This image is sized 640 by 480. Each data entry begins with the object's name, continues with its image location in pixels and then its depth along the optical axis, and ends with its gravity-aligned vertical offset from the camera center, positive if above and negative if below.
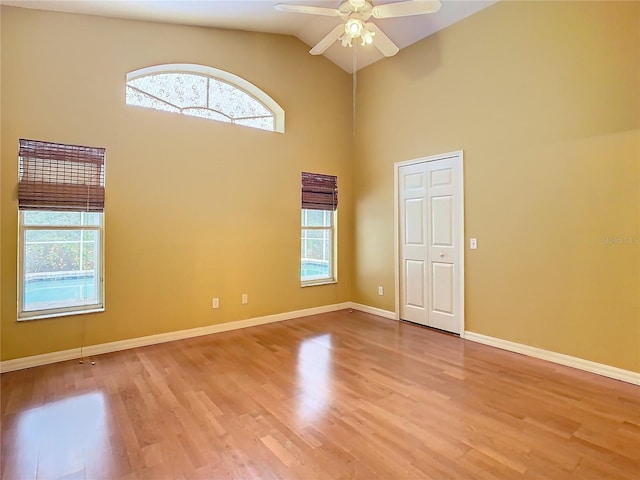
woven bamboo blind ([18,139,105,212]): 3.17 +0.65
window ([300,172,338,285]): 5.08 +0.25
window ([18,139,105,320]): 3.20 +0.15
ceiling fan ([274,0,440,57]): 2.57 +1.80
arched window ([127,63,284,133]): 3.85 +1.81
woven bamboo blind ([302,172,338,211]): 5.04 +0.78
